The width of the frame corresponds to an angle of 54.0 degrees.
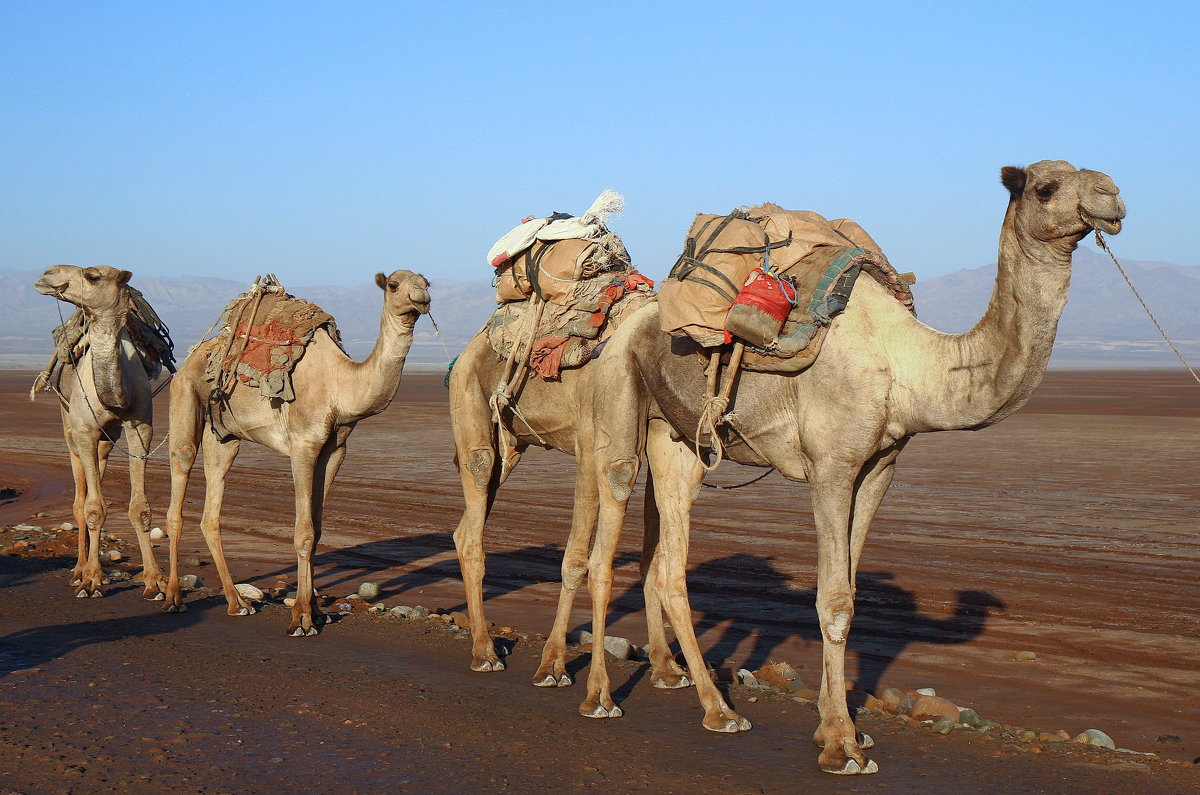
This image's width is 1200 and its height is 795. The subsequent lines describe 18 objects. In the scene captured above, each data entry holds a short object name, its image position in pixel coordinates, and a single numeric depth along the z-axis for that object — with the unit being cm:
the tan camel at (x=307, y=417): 943
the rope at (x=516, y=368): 854
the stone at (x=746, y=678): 787
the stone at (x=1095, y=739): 652
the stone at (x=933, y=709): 702
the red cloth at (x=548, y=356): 827
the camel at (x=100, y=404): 1098
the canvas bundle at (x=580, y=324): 821
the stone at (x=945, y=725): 676
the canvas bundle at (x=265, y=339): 1008
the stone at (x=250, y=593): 1072
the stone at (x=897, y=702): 718
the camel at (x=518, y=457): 800
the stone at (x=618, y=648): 866
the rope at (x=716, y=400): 659
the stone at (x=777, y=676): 789
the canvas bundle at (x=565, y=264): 852
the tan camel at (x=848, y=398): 540
